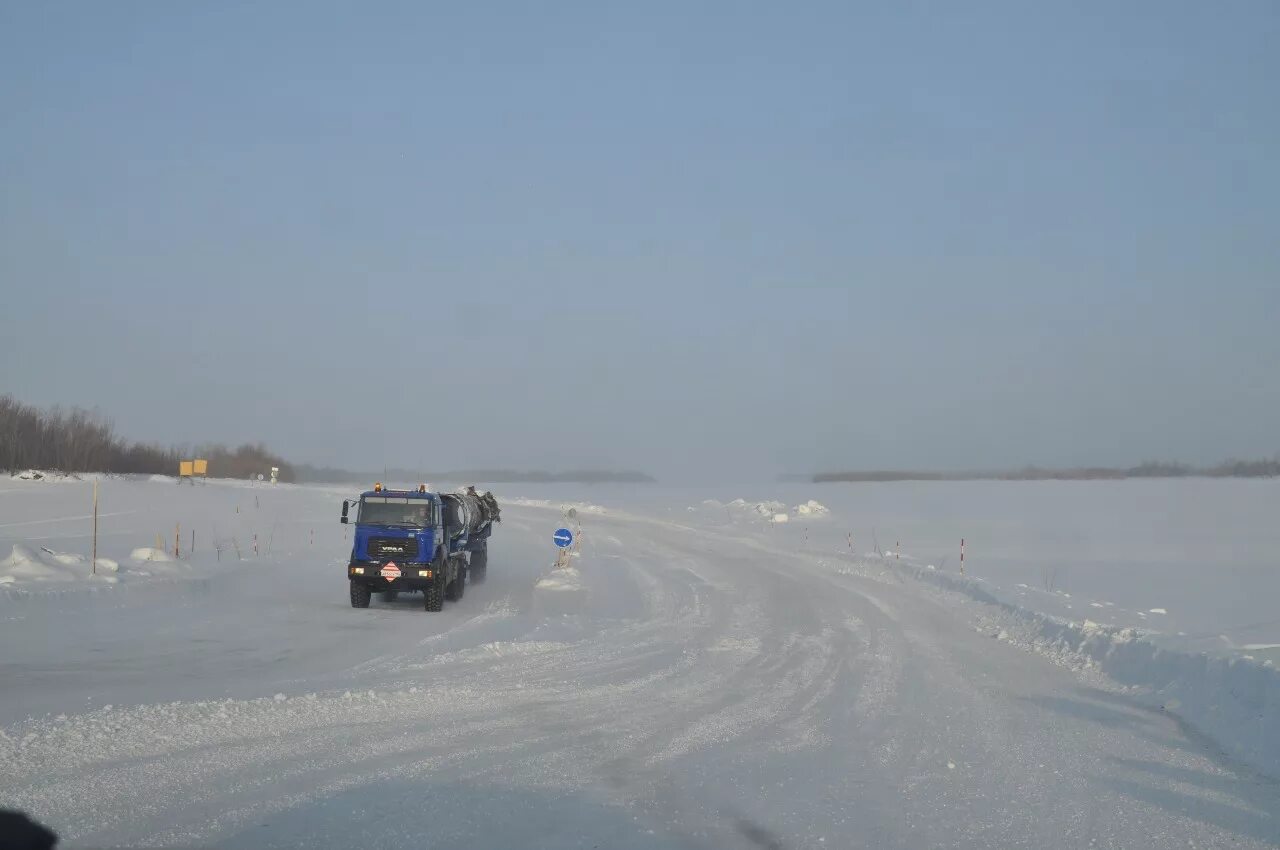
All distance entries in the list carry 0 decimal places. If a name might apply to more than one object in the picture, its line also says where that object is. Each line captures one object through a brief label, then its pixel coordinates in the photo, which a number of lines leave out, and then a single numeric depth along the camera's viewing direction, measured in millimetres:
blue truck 22125
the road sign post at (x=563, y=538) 28438
